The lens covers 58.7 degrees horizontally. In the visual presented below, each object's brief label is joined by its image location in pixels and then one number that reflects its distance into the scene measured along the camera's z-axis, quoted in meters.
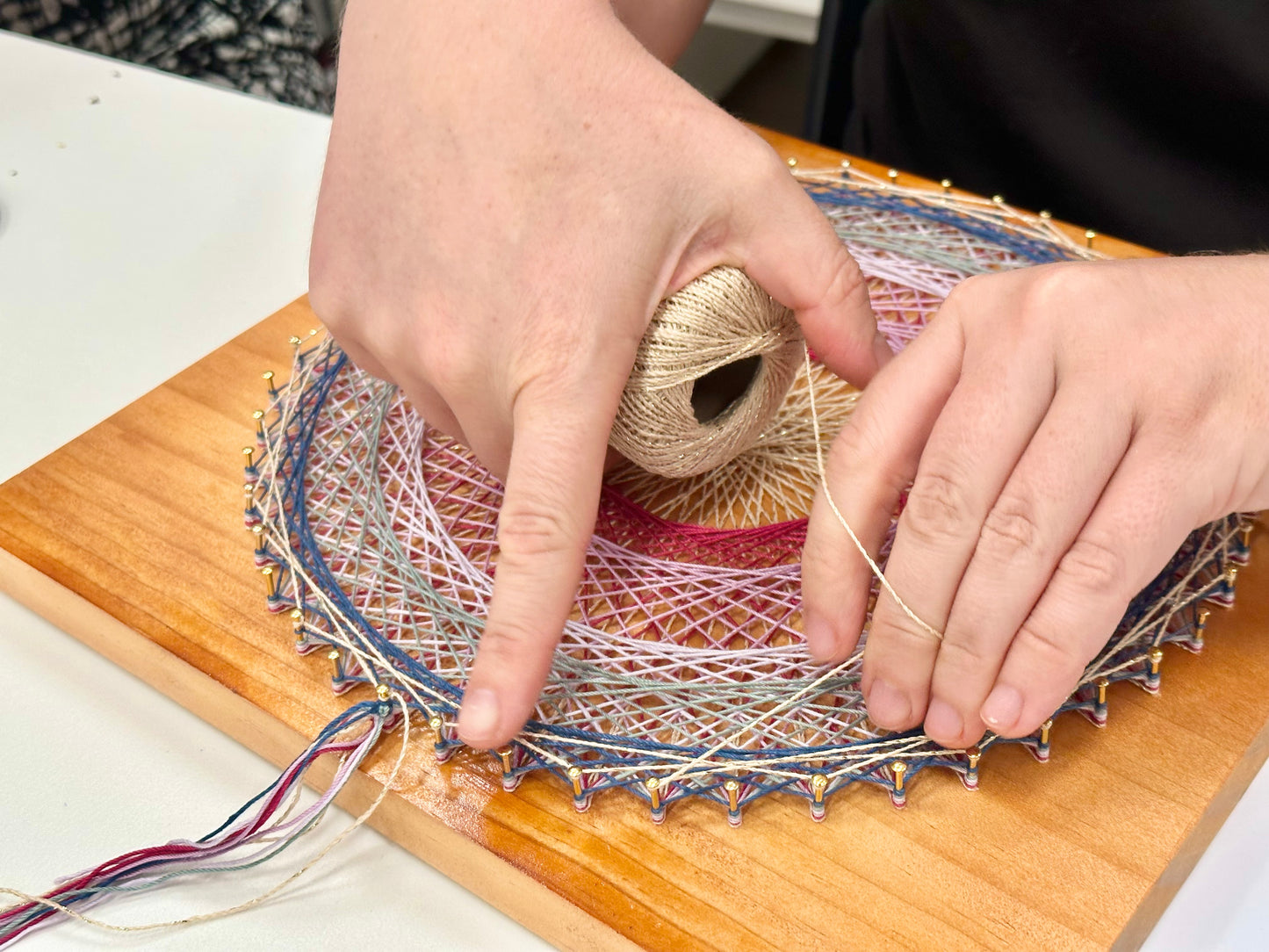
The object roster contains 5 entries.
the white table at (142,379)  0.56
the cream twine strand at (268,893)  0.53
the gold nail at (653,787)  0.52
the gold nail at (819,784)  0.52
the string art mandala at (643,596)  0.55
